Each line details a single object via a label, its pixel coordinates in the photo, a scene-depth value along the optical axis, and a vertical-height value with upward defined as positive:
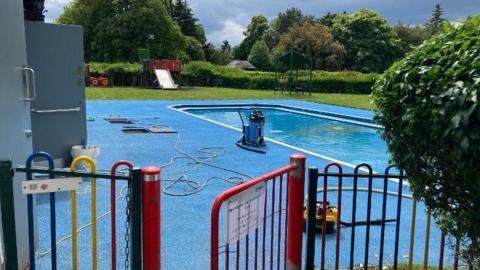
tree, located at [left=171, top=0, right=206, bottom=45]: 55.91 +8.20
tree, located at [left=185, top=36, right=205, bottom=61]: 49.50 +3.67
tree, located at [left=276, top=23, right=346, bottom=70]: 46.28 +4.03
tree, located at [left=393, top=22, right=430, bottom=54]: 59.41 +7.13
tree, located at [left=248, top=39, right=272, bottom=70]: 52.59 +3.11
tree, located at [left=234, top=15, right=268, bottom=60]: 63.06 +7.76
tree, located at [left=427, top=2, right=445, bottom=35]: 97.10 +16.50
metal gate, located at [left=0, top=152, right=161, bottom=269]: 2.47 -0.71
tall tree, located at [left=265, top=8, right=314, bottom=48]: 69.69 +10.27
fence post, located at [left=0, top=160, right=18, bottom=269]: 2.44 -0.80
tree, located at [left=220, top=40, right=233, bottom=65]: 58.78 +4.06
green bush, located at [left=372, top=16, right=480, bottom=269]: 2.02 -0.20
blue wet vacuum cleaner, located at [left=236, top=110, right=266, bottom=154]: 9.59 -1.17
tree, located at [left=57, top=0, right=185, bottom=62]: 40.28 +5.05
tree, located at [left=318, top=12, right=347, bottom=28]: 59.60 +9.09
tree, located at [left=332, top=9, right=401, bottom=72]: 48.19 +5.07
